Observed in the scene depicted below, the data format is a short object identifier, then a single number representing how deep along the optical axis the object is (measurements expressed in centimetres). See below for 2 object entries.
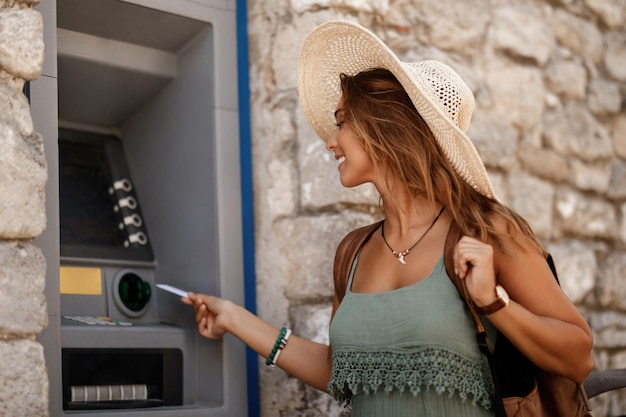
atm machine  258
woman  202
